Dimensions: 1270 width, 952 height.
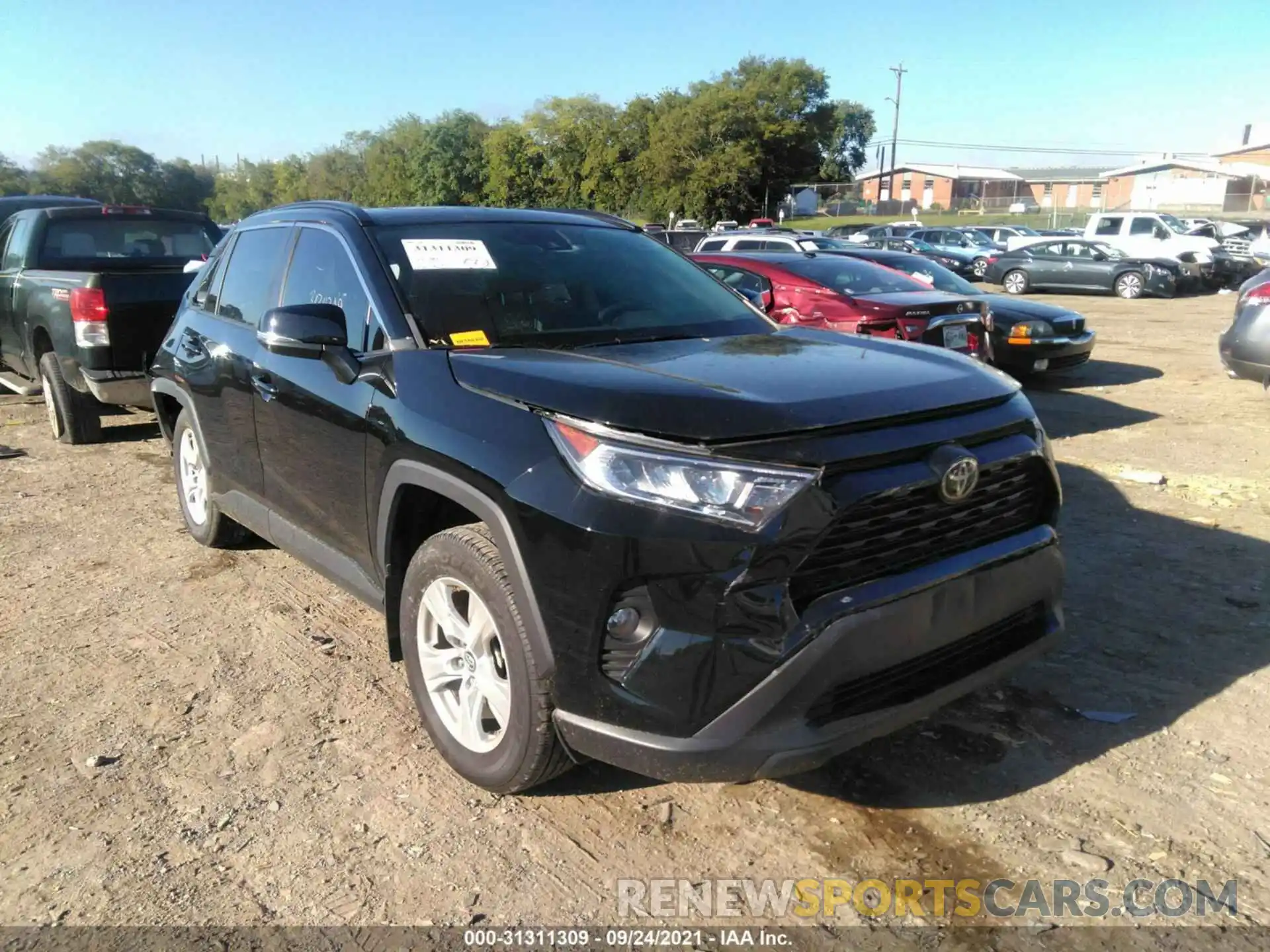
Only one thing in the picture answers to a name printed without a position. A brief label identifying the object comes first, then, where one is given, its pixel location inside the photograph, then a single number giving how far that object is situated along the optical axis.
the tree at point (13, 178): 70.69
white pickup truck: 23.57
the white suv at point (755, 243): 18.36
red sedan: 7.70
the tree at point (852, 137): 80.50
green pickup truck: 6.98
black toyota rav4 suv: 2.36
